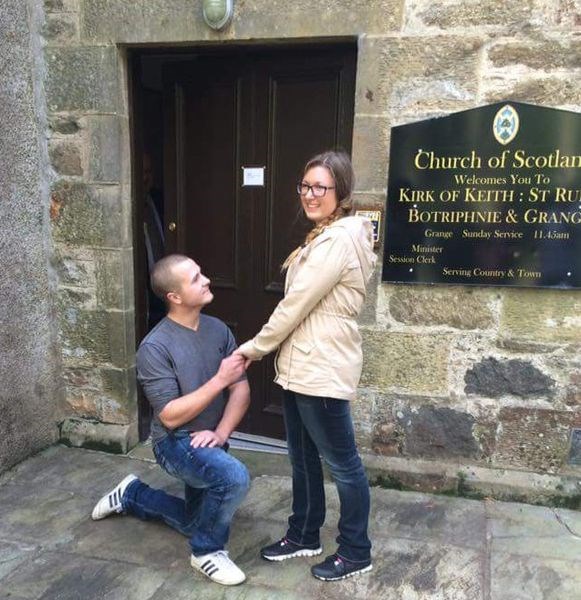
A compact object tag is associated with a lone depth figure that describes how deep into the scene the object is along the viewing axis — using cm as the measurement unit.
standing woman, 198
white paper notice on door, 322
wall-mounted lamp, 274
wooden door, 304
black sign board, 257
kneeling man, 215
